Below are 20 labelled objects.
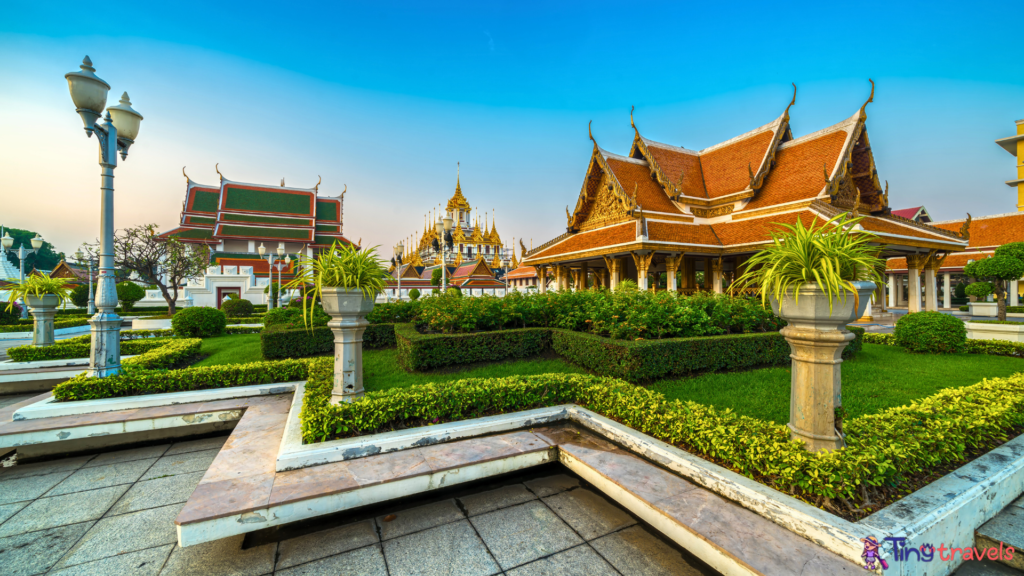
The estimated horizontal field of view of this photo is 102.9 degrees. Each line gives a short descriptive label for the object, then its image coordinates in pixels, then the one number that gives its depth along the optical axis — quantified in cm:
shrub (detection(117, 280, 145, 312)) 2323
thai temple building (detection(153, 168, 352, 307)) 3078
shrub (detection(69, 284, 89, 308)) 2233
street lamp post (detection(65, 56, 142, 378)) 489
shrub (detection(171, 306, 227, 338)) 1151
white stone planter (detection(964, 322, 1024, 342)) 868
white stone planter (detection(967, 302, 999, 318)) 1862
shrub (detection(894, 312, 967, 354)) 768
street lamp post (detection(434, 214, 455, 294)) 1406
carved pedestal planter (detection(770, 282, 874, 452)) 245
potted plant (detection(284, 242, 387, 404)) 379
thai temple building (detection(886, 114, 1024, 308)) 2208
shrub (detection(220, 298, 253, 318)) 2083
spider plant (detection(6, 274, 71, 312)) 772
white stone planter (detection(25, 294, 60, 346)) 813
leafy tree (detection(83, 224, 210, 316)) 2003
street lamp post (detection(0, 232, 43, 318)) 1480
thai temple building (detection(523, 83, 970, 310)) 1388
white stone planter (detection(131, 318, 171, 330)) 1559
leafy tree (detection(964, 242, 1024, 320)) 1288
